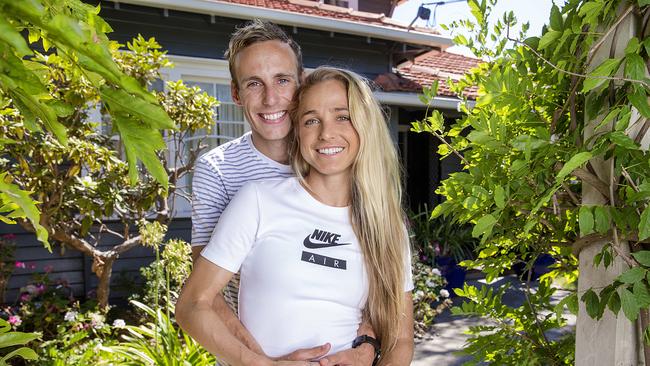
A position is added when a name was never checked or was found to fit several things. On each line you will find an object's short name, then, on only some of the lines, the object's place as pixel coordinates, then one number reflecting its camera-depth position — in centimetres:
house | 611
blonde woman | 154
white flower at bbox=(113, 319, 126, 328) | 433
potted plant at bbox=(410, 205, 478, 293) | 742
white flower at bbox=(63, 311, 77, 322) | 456
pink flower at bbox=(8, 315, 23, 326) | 445
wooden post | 135
